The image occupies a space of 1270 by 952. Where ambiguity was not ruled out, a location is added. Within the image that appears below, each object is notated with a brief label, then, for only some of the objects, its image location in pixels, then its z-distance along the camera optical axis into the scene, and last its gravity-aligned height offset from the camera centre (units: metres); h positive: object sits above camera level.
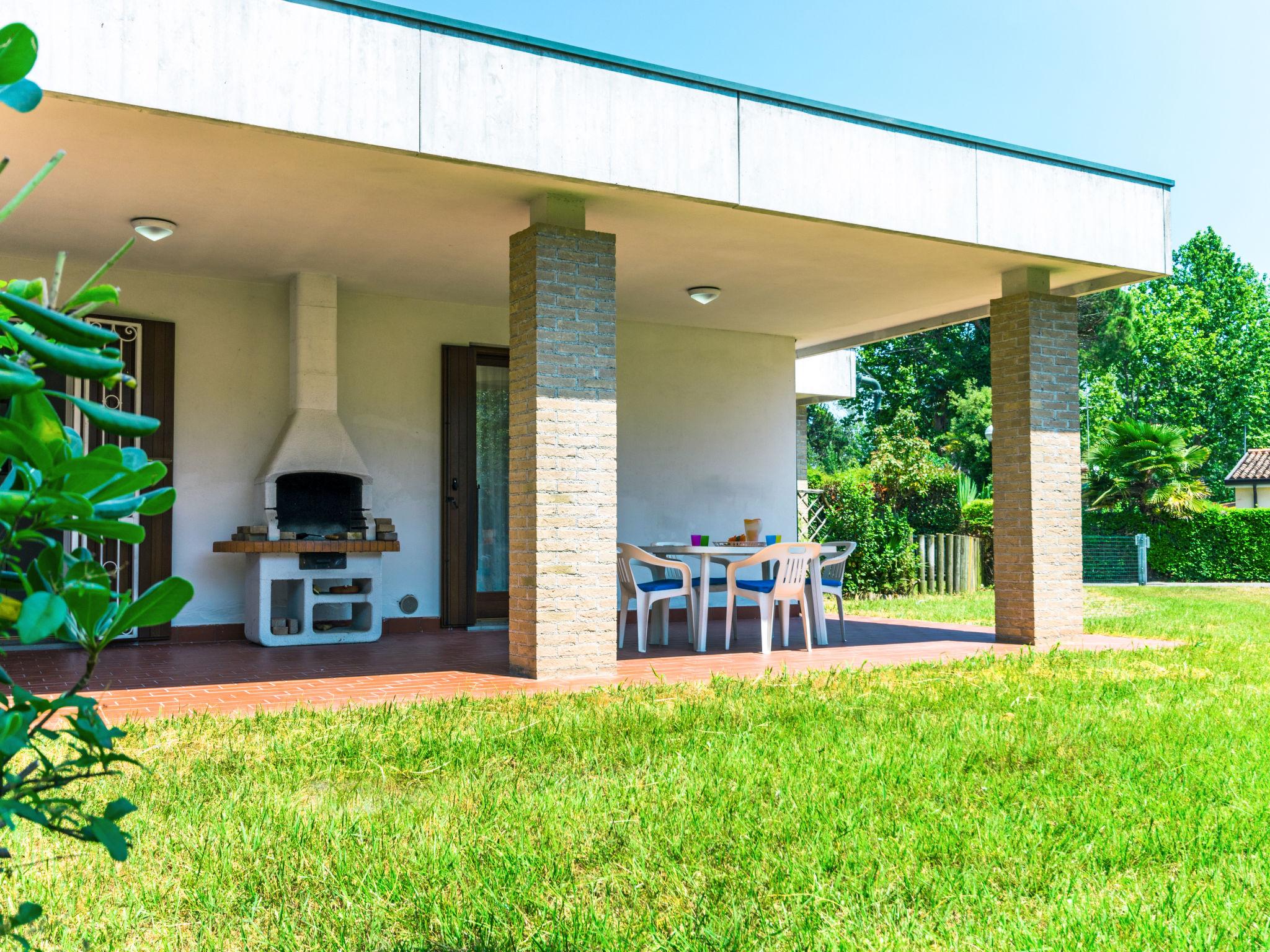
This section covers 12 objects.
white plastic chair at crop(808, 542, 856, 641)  9.29 -0.57
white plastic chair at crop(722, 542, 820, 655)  8.07 -0.47
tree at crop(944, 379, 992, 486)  33.19 +2.46
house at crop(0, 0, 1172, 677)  6.04 +2.02
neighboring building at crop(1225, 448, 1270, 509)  36.75 +1.15
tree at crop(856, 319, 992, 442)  37.78 +5.08
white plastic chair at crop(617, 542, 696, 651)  8.50 -0.55
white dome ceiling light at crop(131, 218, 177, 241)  7.60 +2.00
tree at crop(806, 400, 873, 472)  45.38 +3.24
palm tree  21.58 +0.95
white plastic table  8.60 -0.62
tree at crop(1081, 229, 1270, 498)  41.78 +5.45
